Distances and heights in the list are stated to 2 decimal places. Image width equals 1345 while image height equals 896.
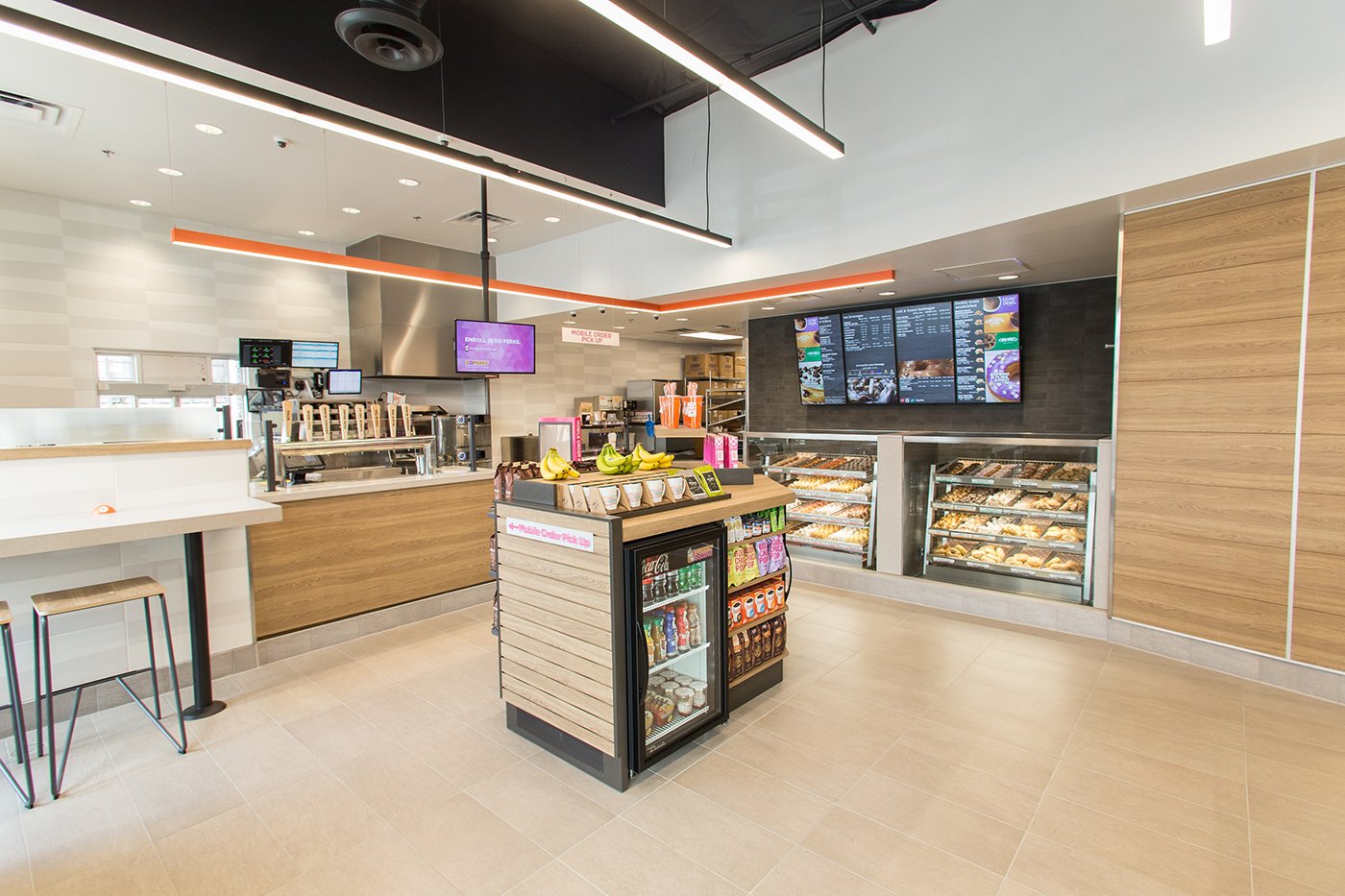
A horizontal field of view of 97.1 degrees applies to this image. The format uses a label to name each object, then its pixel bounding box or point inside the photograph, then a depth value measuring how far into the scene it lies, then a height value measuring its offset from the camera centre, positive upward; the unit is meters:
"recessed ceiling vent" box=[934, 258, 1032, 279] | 4.96 +1.16
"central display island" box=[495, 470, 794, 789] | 2.60 -1.06
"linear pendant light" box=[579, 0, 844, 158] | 2.38 +1.61
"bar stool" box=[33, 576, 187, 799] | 2.71 -0.90
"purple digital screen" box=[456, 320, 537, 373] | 6.44 +0.71
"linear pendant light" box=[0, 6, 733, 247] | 2.29 +1.52
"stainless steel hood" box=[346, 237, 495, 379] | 7.80 +1.28
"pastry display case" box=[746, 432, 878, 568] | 5.86 -0.81
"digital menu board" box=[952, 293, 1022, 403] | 5.61 +0.53
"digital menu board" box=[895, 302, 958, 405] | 5.95 +0.52
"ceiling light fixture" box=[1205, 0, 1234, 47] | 2.26 +1.48
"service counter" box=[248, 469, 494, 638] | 4.16 -1.04
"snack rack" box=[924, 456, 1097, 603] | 4.74 -1.03
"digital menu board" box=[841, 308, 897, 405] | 6.32 +0.53
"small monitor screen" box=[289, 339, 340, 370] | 7.57 +0.75
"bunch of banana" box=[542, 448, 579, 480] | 3.09 -0.30
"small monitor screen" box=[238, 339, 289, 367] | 4.86 +0.50
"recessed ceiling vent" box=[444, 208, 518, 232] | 6.99 +2.30
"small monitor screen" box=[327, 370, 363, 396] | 7.49 +0.37
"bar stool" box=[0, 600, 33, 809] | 2.58 -1.33
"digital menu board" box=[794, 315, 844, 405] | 6.71 +0.54
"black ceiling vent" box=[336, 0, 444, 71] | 3.06 +2.04
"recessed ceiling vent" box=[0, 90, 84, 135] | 4.19 +2.22
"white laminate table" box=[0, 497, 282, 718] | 2.71 -0.57
